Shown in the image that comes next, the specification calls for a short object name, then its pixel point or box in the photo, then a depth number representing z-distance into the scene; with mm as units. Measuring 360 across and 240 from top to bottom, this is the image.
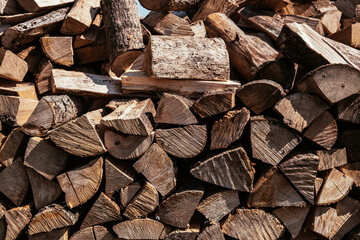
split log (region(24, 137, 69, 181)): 2541
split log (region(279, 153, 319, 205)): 2500
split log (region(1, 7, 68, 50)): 2818
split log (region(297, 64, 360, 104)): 2385
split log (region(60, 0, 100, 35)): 2855
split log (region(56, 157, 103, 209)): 2518
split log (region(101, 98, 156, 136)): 2344
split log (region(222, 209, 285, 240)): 2652
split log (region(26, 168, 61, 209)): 2648
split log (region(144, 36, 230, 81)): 2570
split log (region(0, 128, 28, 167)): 2678
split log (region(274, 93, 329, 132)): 2449
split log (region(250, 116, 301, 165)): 2486
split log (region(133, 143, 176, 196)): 2510
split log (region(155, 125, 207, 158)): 2482
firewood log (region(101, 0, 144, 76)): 2738
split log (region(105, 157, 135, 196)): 2508
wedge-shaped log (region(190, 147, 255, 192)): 2484
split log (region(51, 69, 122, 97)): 2701
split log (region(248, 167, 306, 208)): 2586
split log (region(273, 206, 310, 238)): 2688
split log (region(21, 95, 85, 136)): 2578
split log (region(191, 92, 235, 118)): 2402
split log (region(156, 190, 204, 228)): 2553
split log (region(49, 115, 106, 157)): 2439
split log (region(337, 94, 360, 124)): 2504
